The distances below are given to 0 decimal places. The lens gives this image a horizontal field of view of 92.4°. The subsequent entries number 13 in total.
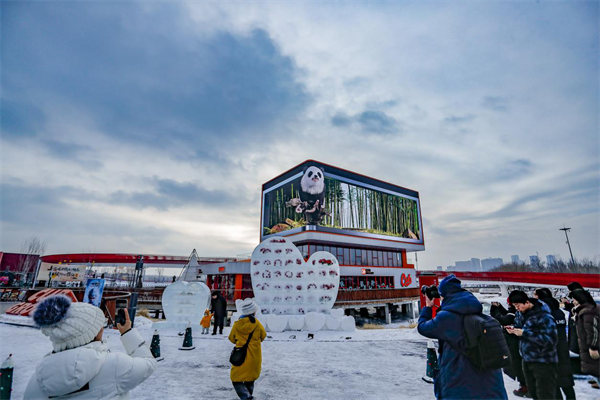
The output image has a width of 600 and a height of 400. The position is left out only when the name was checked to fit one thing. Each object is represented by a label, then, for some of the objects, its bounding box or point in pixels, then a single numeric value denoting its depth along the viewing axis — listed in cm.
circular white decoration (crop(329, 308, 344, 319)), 1218
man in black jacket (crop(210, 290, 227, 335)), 1141
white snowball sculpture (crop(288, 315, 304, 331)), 1198
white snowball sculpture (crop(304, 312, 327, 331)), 1188
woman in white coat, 186
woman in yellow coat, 450
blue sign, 1194
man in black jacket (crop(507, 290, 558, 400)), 382
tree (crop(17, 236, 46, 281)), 4518
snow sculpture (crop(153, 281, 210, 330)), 1242
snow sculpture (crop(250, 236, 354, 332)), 1279
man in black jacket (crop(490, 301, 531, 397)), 500
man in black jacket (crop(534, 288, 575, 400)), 408
